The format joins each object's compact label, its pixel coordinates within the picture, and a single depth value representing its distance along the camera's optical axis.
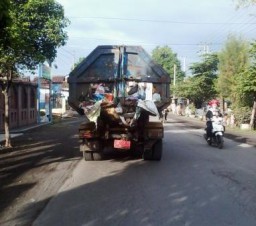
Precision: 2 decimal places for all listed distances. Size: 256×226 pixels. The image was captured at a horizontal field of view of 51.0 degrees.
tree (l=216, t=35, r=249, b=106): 23.71
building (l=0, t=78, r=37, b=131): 16.43
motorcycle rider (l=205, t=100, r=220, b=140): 9.72
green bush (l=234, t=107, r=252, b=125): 18.31
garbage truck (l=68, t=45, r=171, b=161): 7.21
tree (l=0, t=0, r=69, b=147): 8.76
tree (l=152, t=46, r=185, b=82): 60.50
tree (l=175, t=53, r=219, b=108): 33.53
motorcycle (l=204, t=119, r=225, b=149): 9.45
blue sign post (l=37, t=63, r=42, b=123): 20.61
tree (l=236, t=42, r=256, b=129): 16.07
